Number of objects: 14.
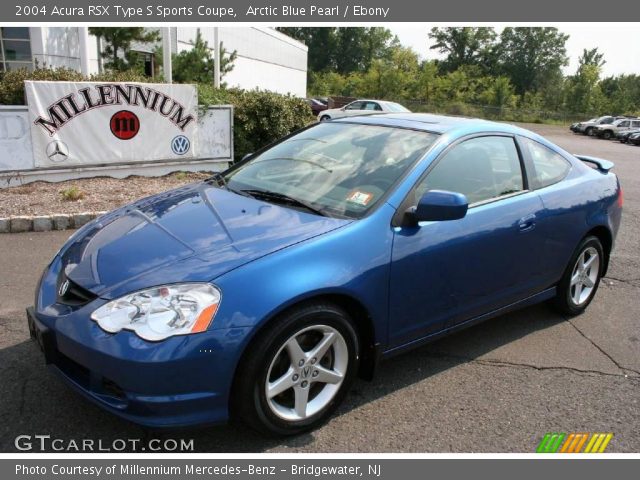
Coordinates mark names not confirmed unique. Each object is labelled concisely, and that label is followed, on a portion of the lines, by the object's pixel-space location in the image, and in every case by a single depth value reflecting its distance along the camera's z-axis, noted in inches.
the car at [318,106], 1491.0
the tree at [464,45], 2970.0
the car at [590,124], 1501.0
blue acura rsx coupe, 91.4
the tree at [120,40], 540.1
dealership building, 548.1
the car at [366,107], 906.7
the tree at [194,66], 573.0
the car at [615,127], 1385.3
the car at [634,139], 1206.3
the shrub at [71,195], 271.3
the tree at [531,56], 3016.7
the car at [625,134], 1258.6
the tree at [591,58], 2534.4
